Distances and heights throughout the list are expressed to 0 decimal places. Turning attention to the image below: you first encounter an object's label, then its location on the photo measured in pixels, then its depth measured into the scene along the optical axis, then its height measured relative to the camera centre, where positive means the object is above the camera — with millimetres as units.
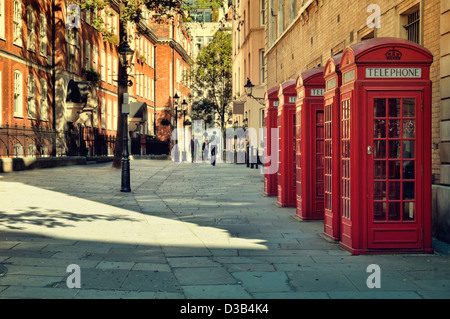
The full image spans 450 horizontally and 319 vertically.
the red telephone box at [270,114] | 15203 +838
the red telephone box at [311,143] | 11117 +93
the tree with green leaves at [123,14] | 26891 +5878
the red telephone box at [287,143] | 13180 +119
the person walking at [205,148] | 45600 +84
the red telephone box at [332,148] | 8773 +1
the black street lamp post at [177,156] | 49619 -533
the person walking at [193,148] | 45688 +91
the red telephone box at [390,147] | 7812 +10
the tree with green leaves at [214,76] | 59781 +6965
